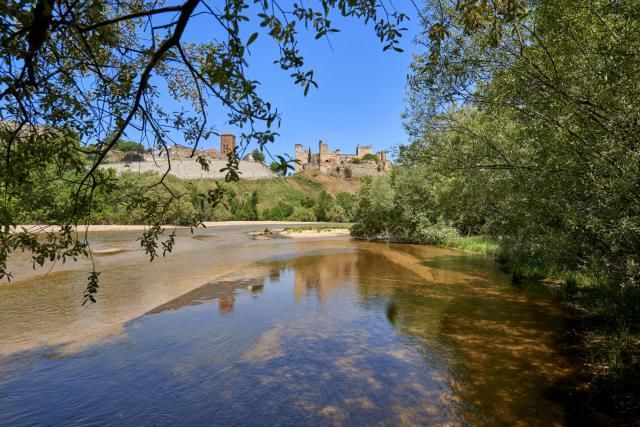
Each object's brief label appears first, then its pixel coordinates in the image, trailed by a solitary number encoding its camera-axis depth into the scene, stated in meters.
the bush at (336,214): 93.86
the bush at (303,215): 99.12
